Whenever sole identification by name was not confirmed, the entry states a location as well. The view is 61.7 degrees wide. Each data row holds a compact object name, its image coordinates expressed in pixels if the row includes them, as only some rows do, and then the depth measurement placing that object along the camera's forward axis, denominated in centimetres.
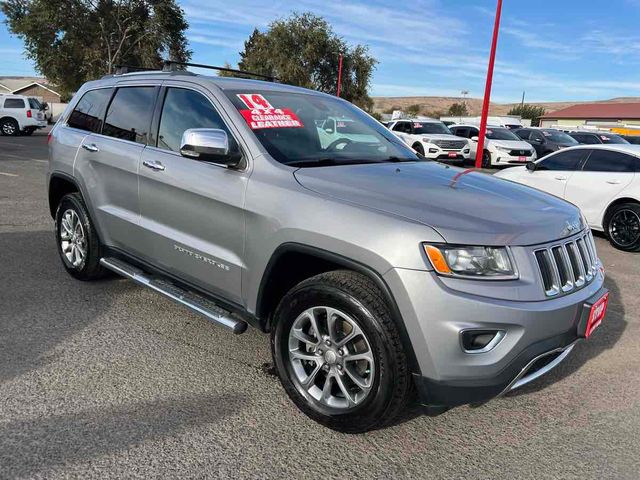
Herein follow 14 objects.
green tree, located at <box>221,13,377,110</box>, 4244
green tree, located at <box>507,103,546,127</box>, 9404
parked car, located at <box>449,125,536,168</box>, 1834
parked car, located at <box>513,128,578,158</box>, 2159
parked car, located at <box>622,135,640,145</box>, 2560
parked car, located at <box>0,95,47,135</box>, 2470
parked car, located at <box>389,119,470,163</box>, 1859
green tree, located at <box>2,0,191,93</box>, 3462
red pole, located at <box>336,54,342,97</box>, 3959
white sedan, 759
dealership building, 7500
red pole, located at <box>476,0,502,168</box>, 1704
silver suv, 242
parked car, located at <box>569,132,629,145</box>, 2132
